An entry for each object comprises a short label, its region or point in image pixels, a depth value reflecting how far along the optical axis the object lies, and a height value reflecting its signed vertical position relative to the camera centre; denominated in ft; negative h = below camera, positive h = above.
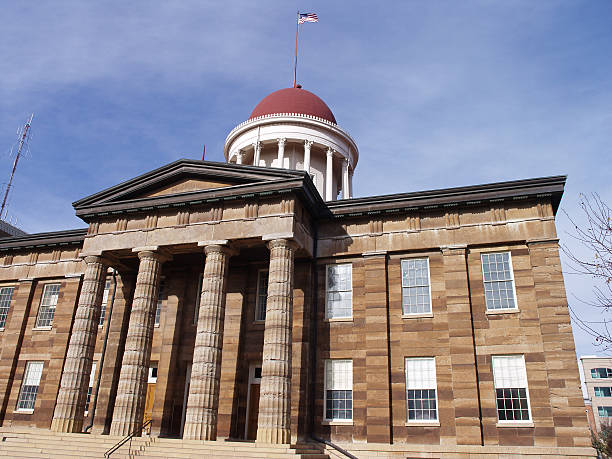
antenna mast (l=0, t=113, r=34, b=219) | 142.69 +62.69
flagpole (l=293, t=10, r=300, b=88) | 151.81 +94.11
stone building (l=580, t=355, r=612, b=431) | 277.83 +24.55
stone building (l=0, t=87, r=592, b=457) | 69.97 +14.42
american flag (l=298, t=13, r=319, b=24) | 137.59 +98.52
